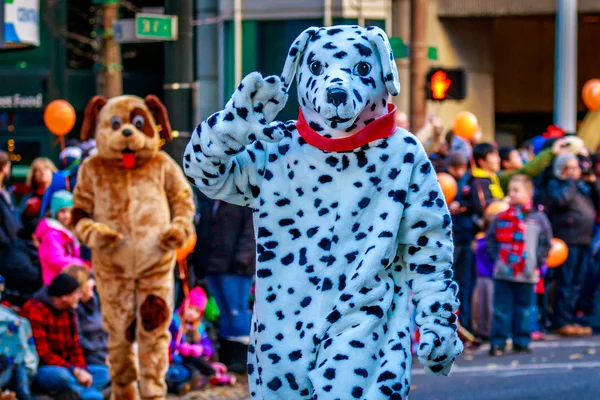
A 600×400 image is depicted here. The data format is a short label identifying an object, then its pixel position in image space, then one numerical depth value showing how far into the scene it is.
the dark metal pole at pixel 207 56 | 25.22
